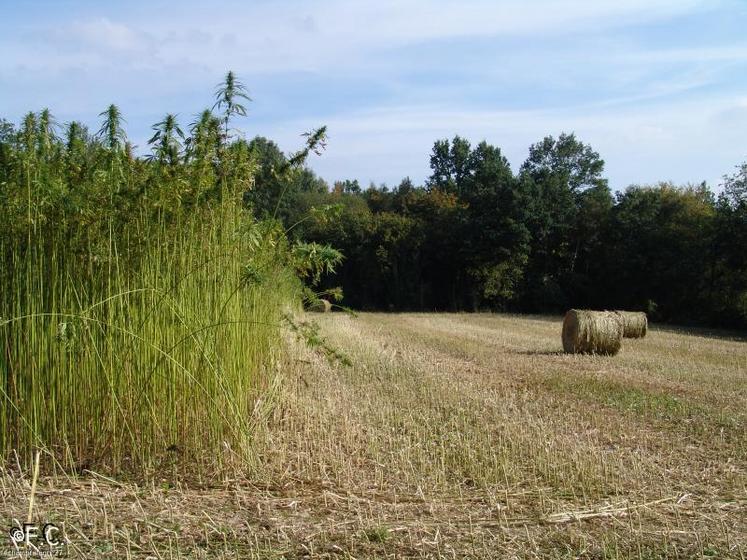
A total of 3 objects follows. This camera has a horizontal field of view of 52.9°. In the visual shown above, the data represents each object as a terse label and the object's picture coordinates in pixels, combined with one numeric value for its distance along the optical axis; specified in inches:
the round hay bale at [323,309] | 1133.8
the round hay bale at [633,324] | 781.9
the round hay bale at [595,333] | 588.4
